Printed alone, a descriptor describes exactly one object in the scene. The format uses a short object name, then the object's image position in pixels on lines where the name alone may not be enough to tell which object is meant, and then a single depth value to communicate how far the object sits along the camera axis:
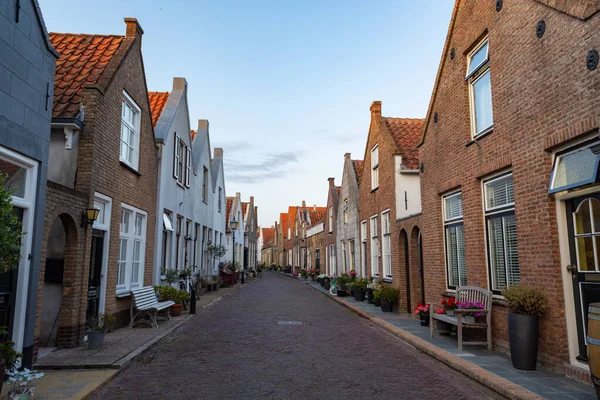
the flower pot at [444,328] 8.82
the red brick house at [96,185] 8.06
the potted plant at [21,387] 4.49
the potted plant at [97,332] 7.68
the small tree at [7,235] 4.44
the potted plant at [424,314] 10.15
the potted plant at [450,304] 8.43
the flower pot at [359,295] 16.81
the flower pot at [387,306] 13.26
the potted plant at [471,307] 7.76
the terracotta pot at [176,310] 12.38
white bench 10.37
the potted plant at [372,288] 15.25
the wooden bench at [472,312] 7.61
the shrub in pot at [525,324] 6.18
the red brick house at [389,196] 13.39
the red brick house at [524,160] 5.69
